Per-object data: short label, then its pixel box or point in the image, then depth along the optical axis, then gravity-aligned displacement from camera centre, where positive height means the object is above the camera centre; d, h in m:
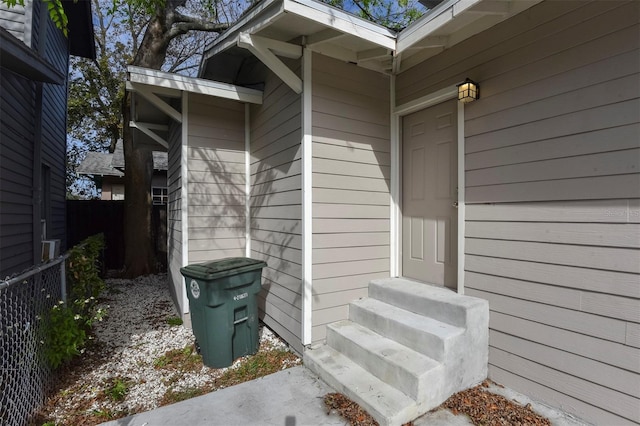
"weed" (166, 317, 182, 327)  4.02 -1.39
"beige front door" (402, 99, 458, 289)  3.03 +0.19
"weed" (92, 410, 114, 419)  2.29 -1.46
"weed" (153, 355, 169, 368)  3.02 -1.44
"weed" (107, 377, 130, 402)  2.51 -1.45
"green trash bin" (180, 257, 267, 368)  2.88 -0.89
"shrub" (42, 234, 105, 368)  2.65 -0.96
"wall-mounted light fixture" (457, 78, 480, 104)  2.65 +1.02
